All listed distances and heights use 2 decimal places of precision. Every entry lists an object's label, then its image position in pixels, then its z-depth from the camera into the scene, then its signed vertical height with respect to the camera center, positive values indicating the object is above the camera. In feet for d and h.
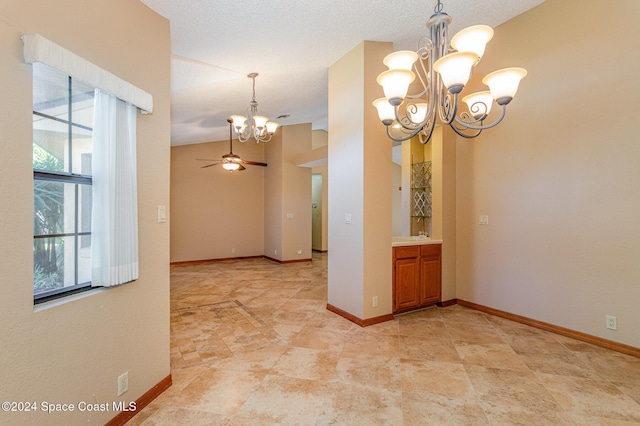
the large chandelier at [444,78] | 5.35 +2.89
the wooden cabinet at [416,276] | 11.41 -2.65
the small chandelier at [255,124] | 12.95 +4.28
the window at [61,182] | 4.64 +0.57
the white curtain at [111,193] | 5.35 +0.43
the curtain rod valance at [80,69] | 4.11 +2.46
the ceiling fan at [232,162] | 18.53 +3.45
